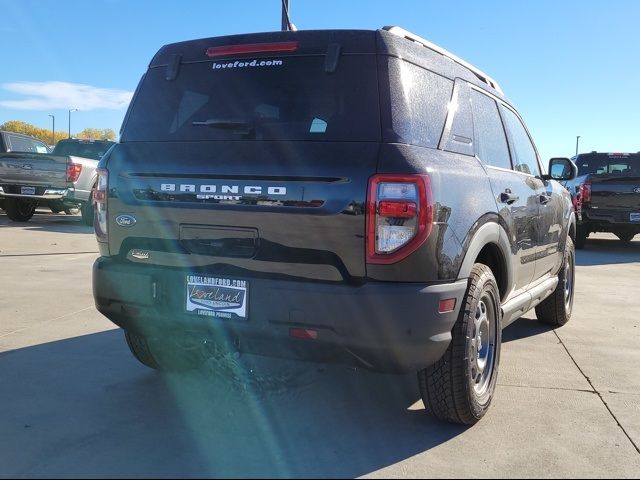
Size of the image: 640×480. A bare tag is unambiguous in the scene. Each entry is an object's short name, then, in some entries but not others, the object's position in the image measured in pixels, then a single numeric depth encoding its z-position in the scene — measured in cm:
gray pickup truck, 1325
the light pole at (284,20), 980
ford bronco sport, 274
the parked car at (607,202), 1182
